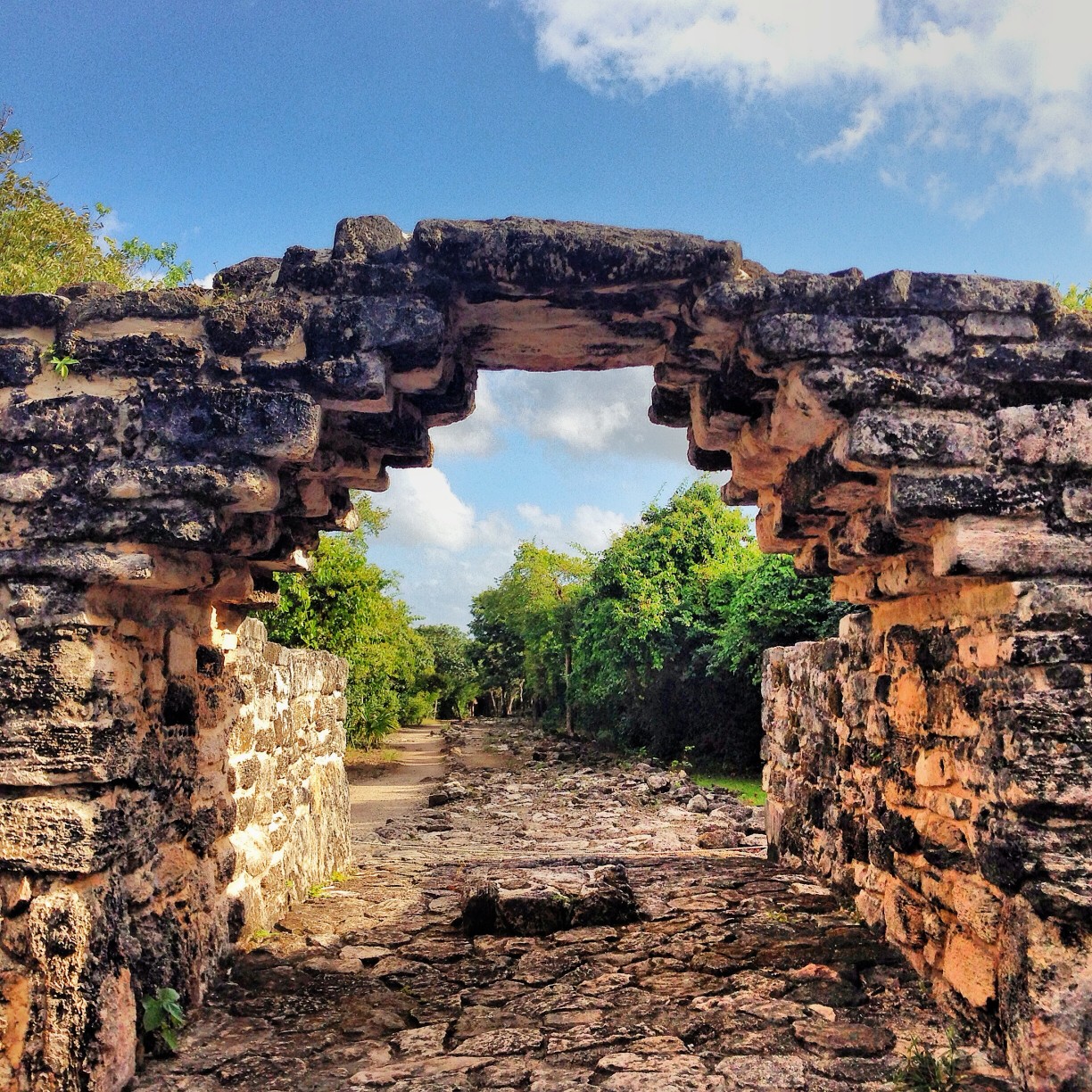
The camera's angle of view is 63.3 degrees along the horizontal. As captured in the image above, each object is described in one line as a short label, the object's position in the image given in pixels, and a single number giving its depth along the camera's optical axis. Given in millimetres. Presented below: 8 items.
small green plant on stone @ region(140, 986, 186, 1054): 3340
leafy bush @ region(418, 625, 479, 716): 36000
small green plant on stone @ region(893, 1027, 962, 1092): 2922
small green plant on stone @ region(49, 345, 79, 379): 3420
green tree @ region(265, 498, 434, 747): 13594
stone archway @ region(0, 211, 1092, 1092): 3002
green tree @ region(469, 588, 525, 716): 37562
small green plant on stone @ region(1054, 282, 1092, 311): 3553
